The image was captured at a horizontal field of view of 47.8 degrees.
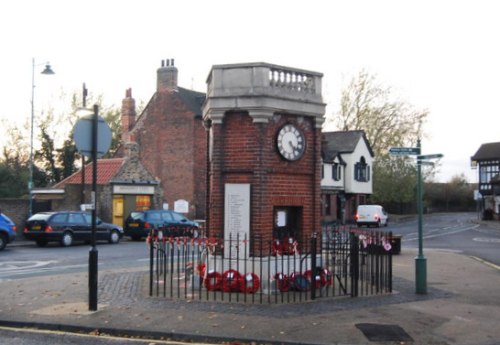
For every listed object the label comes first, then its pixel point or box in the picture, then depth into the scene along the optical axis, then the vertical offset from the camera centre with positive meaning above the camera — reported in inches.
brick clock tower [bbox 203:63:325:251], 468.8 +40.4
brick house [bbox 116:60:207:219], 1595.7 +171.3
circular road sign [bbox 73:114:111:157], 395.2 +44.2
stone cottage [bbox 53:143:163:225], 1242.0 +21.0
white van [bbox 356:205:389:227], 1851.6 -48.7
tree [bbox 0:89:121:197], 1770.4 +141.8
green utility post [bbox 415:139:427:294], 464.4 -57.3
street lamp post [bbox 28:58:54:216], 1052.5 +232.7
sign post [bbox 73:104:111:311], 394.3 +42.1
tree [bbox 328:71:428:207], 2377.0 +342.8
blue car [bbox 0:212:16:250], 888.3 -54.6
